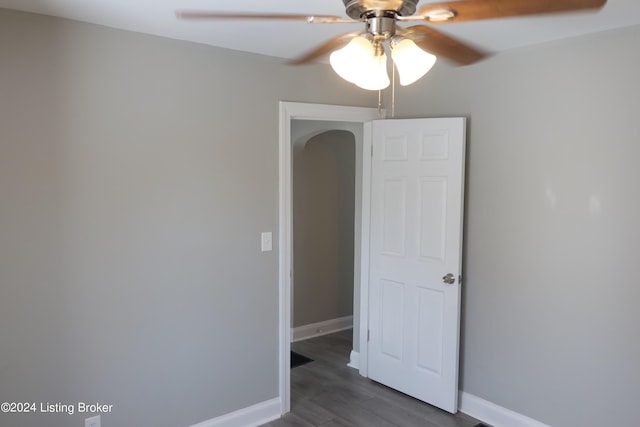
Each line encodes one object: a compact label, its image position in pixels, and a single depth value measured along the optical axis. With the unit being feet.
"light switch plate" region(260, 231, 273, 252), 10.21
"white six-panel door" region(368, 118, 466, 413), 10.35
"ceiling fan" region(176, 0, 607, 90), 4.87
